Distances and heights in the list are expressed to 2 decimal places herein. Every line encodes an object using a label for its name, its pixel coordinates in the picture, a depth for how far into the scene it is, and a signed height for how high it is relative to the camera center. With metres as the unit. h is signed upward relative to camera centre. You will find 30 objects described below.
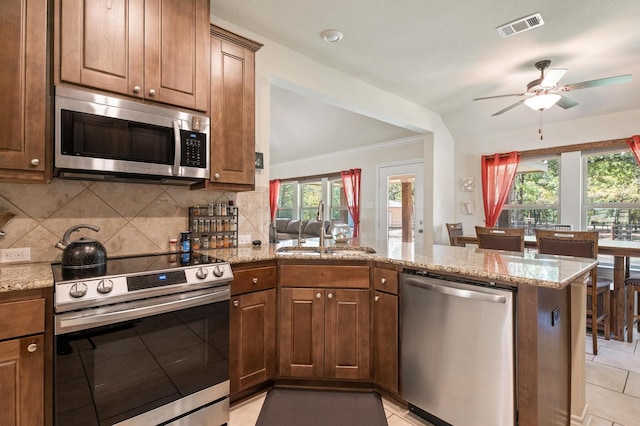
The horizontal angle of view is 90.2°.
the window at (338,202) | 6.96 +0.26
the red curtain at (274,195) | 8.52 +0.50
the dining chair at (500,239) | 3.11 -0.24
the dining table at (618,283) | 3.08 -0.68
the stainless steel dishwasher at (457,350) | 1.52 -0.72
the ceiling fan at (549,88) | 2.85 +1.20
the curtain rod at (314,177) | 6.99 +0.87
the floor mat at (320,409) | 1.88 -1.22
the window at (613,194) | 3.91 +0.26
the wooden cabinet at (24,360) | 1.26 -0.60
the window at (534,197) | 4.57 +0.26
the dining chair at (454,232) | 4.49 -0.26
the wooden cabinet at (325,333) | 2.12 -0.80
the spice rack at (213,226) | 2.37 -0.10
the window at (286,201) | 8.25 +0.34
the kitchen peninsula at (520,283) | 1.45 -0.39
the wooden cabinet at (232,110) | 2.24 +0.75
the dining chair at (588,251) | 2.80 -0.33
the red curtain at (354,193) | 6.36 +0.42
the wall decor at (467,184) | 5.20 +0.50
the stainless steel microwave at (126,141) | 1.62 +0.41
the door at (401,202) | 5.35 +0.22
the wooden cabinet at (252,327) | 1.97 -0.73
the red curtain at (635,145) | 3.73 +0.82
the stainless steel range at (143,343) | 1.36 -0.62
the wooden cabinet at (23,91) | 1.49 +0.58
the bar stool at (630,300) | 3.02 -0.83
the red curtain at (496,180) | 4.75 +0.53
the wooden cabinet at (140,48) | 1.66 +0.95
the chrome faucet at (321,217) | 2.56 -0.03
